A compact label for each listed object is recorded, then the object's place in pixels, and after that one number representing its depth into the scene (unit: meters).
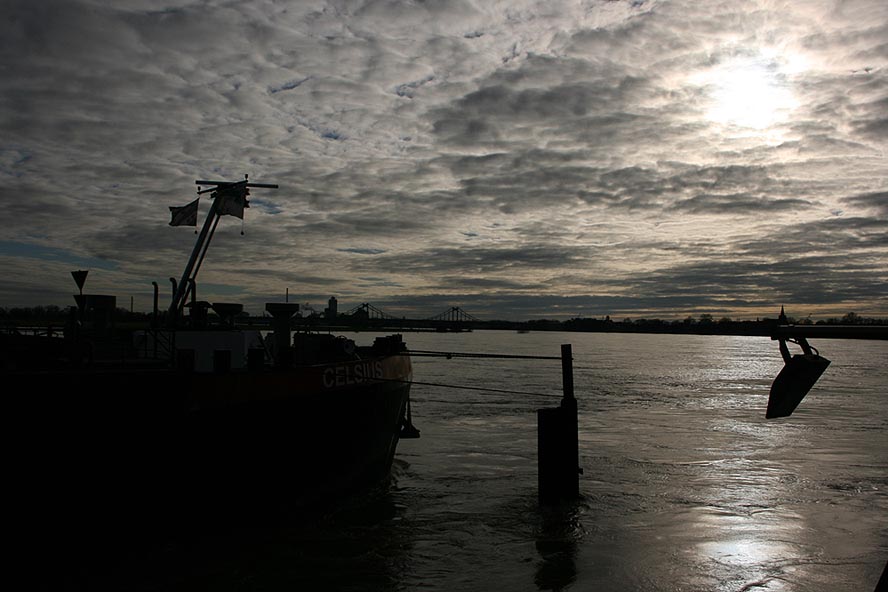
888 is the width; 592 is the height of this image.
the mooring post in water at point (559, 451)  13.58
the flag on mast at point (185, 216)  16.61
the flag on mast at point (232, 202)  16.88
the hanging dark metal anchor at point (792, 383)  5.39
